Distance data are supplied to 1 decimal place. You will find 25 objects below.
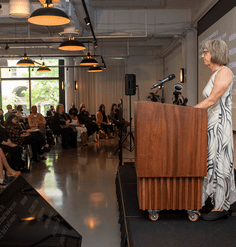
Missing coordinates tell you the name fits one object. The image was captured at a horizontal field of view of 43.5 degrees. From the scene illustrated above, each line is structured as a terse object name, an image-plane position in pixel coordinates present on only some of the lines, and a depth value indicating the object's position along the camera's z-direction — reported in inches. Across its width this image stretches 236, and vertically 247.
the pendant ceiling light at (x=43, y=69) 416.2
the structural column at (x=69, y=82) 583.7
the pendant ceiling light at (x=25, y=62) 315.3
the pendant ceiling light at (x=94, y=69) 389.1
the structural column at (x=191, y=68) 340.8
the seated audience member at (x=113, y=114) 423.6
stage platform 82.9
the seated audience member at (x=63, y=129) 329.1
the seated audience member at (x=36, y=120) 314.2
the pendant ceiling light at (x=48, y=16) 132.2
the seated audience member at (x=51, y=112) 509.7
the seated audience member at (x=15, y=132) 217.8
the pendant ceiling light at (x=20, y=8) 214.8
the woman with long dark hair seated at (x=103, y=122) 415.5
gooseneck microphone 96.7
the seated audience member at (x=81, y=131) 348.2
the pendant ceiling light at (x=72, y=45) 209.6
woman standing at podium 93.7
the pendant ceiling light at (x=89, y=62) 300.6
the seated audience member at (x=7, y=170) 171.6
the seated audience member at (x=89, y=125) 379.9
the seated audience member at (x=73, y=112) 369.7
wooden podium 89.7
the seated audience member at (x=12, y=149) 202.4
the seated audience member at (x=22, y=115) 384.5
